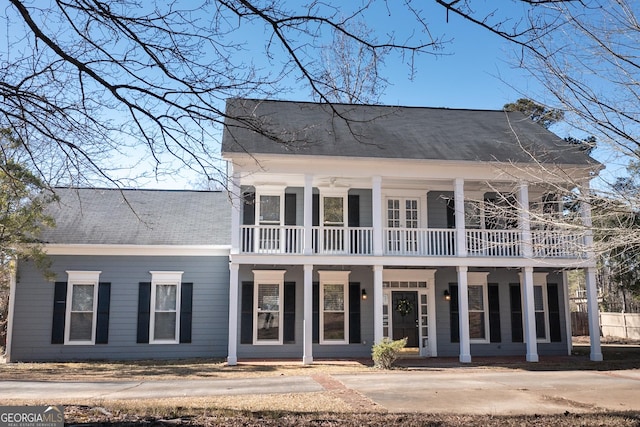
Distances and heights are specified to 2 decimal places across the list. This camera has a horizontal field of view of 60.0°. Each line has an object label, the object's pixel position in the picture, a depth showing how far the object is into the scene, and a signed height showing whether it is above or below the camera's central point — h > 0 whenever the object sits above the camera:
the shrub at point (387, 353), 13.84 -1.29
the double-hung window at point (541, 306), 17.80 -0.15
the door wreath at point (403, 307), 17.20 -0.18
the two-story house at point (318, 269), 15.30 +0.95
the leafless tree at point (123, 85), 4.70 +2.00
